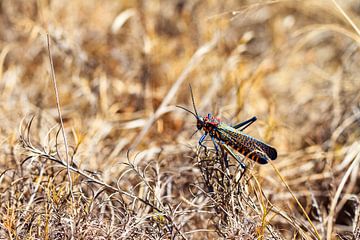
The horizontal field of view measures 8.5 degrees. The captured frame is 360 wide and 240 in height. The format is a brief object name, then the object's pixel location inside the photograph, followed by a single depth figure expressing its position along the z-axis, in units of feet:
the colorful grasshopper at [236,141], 6.26
